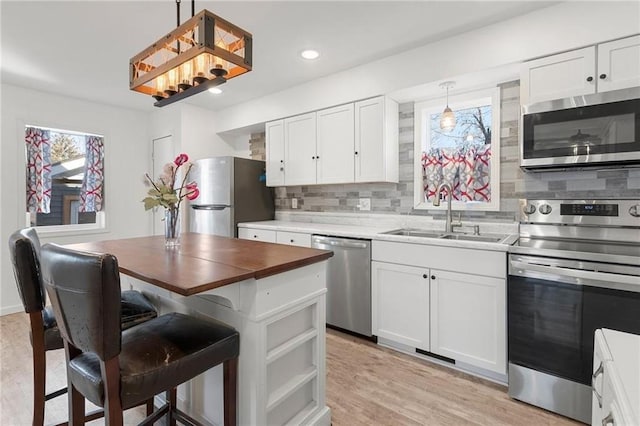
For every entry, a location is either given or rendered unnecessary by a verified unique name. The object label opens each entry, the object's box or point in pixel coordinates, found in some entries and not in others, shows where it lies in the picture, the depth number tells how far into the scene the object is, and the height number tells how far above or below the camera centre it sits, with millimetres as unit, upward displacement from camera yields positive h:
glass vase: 1953 -127
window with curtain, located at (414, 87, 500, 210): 2648 +479
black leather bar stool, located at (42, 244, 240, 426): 954 -526
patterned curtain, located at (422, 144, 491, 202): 2729 +307
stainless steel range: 1622 -498
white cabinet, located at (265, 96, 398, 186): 2895 +609
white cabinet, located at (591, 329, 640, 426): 640 -391
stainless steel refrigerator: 3574 +128
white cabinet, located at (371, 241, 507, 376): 2053 -672
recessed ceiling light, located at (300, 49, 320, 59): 2680 +1293
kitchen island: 1306 -485
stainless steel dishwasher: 2631 -656
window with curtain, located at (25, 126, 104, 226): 3727 +373
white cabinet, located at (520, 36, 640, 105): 1844 +825
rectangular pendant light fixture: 1359 +698
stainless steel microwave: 1799 +445
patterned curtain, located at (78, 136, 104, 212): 4129 +382
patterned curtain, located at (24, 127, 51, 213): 3689 +432
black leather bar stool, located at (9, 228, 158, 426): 1363 -519
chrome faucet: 2674 +6
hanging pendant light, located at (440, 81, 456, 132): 2596 +725
